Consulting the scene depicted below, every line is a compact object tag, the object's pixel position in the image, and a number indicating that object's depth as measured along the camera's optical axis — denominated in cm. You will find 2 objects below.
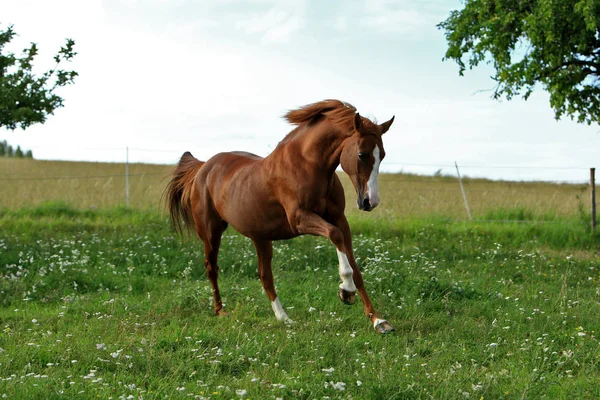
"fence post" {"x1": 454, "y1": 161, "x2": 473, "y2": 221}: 1658
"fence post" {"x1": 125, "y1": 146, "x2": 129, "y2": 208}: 1708
